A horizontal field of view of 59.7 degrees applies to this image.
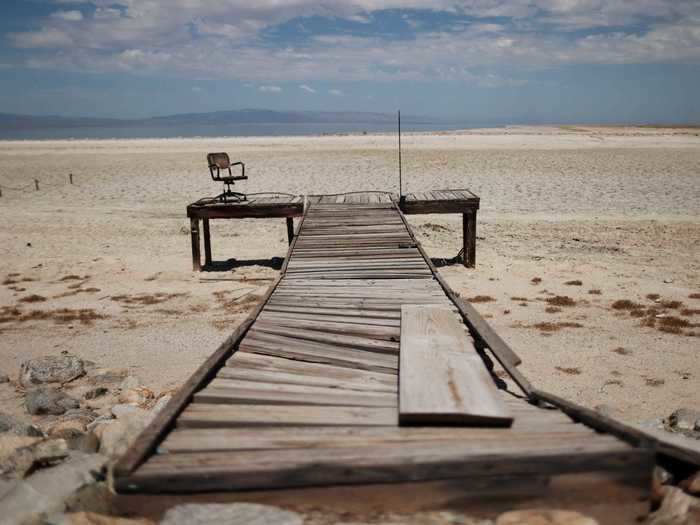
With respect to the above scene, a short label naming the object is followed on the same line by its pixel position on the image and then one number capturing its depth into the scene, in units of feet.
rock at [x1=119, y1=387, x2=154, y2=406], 18.58
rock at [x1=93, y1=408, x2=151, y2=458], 12.83
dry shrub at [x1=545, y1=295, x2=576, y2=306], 28.53
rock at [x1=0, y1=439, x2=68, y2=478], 11.50
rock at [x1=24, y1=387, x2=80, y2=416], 18.04
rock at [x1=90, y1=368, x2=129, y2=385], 20.70
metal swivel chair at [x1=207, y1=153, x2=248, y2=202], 38.14
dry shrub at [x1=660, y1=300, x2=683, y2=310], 27.35
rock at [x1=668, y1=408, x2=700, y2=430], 15.83
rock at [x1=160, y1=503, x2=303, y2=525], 8.19
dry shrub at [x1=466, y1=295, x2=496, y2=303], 29.40
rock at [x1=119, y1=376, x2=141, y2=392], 20.01
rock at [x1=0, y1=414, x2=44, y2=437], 14.96
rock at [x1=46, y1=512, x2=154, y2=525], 8.45
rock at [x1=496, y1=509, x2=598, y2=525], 8.18
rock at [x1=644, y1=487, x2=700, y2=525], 8.74
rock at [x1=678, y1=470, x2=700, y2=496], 9.53
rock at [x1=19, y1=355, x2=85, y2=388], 20.49
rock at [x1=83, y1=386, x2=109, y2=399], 19.42
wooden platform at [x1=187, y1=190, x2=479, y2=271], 35.88
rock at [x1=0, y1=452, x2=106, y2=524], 9.36
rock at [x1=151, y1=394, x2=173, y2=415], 15.67
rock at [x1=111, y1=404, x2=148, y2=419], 16.22
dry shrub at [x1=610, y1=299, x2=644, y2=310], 27.55
